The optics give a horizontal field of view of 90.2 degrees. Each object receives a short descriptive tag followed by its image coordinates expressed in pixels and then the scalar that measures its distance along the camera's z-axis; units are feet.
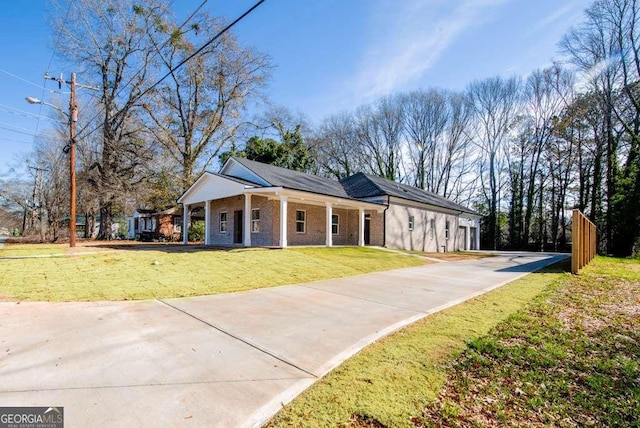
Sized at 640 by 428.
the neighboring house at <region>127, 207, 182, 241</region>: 83.48
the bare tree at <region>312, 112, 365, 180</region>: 122.21
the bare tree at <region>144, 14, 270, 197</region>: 82.38
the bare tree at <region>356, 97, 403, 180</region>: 117.50
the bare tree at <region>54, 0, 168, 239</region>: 70.54
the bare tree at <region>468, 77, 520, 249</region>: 107.65
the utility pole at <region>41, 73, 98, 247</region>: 45.32
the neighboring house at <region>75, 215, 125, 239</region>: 95.35
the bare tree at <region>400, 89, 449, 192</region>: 114.55
